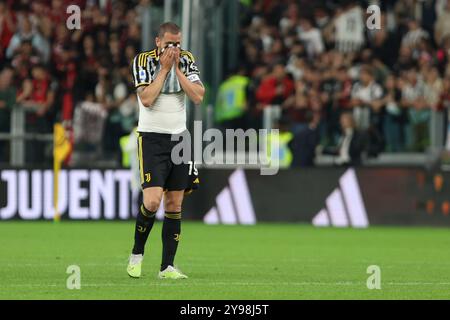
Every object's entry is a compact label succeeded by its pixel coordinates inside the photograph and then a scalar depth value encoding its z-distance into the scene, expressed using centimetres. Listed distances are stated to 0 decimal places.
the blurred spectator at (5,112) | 2316
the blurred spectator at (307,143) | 2284
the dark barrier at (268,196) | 2264
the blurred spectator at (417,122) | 2211
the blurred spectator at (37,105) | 2327
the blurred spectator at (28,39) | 2573
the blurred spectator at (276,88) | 2409
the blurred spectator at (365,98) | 2247
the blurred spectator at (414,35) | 2514
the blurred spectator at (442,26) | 2544
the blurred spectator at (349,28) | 2550
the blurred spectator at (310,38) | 2578
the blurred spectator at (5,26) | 2584
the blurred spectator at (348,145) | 2248
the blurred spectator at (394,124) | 2222
